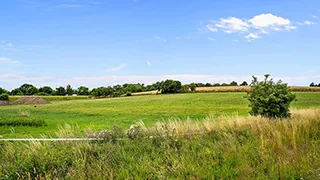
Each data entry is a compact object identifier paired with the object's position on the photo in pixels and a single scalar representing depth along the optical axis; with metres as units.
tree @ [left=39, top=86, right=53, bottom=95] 128.30
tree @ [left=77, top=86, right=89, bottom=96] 126.00
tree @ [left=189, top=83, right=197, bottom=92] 79.47
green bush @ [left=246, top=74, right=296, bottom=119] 14.10
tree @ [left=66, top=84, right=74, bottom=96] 124.06
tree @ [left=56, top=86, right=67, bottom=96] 124.78
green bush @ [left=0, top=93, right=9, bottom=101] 77.75
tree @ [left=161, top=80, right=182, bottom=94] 83.38
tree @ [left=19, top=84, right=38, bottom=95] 125.00
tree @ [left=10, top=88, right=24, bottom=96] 120.70
